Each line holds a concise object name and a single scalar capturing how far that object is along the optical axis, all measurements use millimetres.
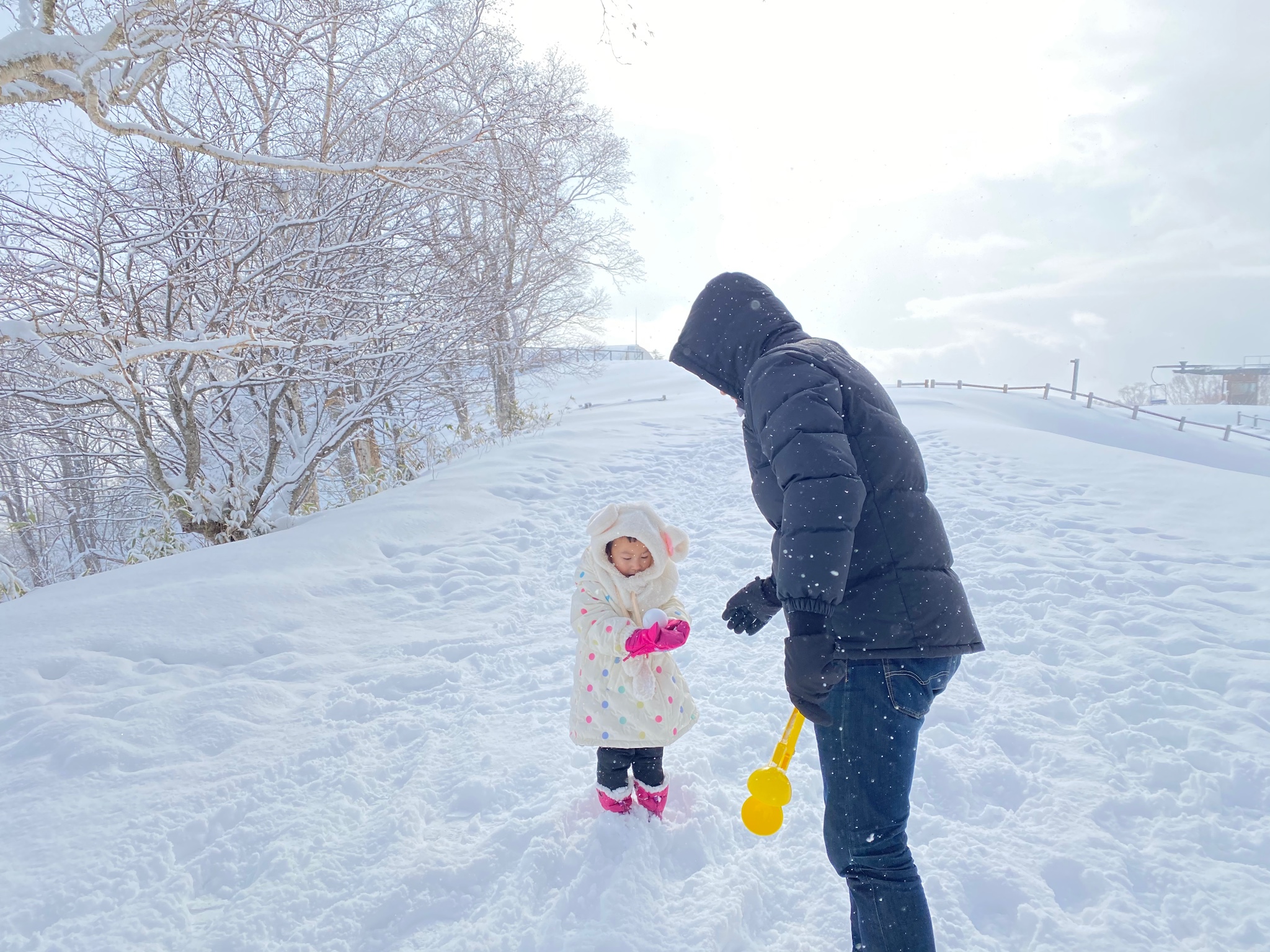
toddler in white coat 2510
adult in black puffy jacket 1587
